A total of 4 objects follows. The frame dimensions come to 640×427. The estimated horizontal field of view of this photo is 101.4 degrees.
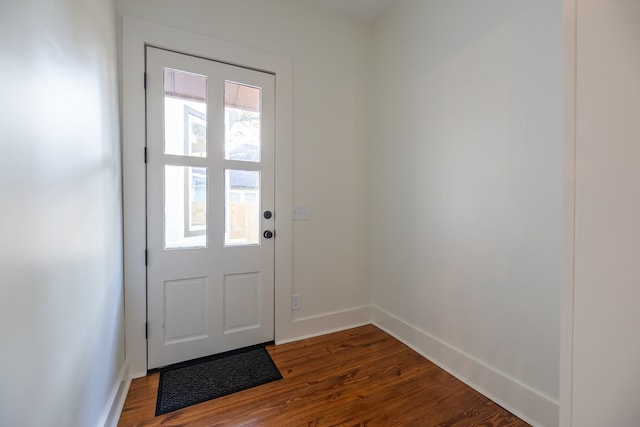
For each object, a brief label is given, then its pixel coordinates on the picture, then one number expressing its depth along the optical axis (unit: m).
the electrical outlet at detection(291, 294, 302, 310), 2.24
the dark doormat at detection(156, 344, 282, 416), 1.54
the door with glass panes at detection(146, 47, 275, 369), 1.80
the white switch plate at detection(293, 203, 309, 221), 2.25
